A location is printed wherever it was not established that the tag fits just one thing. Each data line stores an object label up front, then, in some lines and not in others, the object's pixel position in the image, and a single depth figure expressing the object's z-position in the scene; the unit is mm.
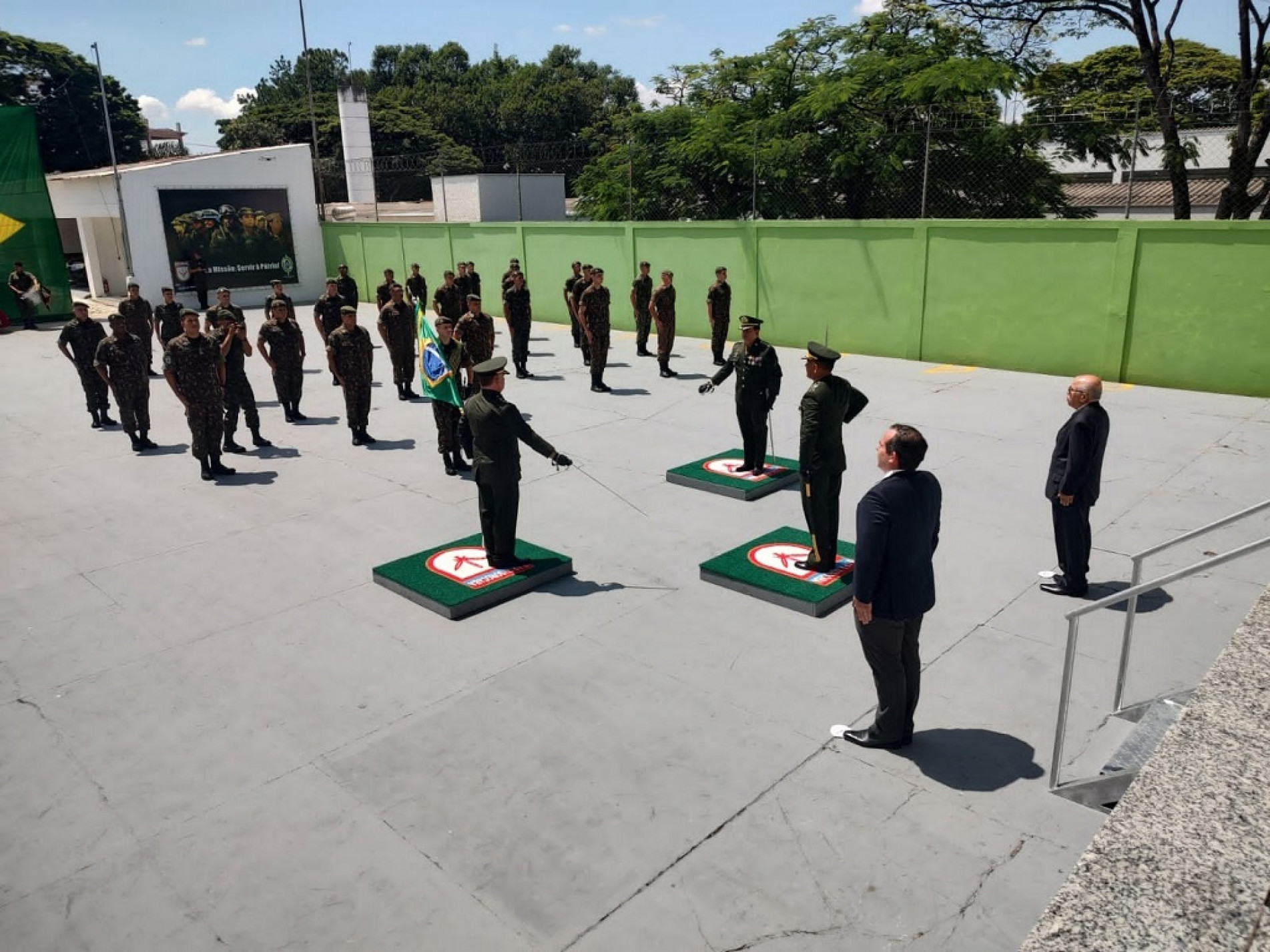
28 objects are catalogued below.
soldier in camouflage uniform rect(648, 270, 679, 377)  14789
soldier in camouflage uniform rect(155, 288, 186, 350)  14289
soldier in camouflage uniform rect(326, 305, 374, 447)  10977
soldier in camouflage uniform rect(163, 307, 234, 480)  9781
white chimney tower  37688
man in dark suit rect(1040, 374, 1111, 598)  6402
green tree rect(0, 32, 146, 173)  41031
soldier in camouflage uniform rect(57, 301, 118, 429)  12117
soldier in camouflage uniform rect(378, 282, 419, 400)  13375
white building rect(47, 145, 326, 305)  24641
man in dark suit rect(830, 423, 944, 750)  4527
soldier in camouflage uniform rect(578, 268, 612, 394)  13852
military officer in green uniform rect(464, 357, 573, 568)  6848
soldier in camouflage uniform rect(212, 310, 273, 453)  10781
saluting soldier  6684
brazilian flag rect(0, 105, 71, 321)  23016
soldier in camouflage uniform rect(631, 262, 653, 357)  15766
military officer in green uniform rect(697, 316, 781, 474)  8648
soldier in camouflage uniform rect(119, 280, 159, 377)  14547
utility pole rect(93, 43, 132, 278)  23094
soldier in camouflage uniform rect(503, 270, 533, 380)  15086
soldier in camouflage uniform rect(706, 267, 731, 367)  14922
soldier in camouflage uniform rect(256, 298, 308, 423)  11898
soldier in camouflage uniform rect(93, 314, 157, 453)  11078
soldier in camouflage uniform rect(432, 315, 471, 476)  10055
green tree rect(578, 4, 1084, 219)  17609
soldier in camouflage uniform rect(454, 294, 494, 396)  11438
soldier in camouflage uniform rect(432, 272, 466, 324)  15383
